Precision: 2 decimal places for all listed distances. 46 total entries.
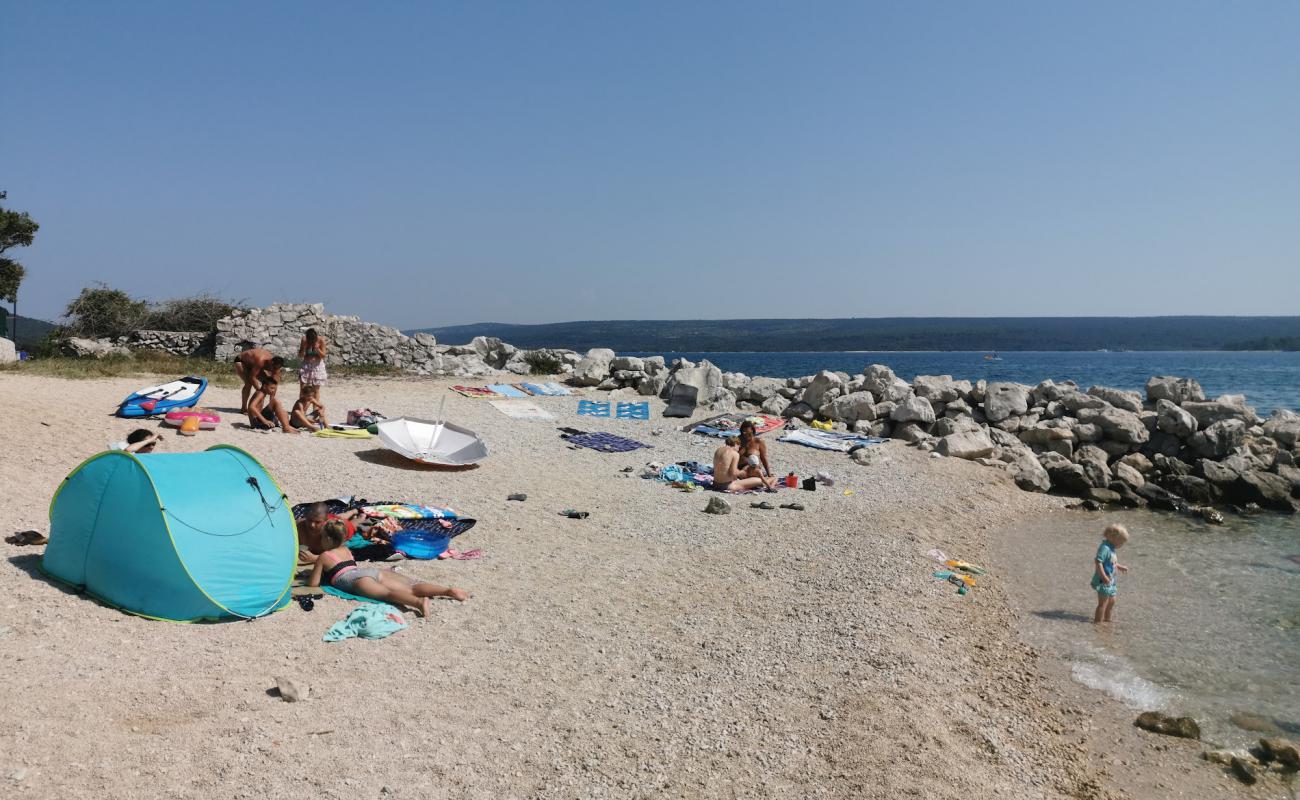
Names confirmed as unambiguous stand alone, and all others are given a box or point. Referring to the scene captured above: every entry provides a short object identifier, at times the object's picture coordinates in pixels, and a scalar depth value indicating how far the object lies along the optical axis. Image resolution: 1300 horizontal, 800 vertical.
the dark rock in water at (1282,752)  5.73
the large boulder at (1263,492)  14.82
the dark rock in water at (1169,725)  6.04
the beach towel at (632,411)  19.38
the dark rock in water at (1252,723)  6.26
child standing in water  8.20
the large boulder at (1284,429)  17.62
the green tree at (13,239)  24.38
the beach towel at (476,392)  20.55
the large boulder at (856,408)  18.38
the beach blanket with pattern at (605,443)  15.14
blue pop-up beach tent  6.09
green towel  6.18
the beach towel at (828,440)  16.03
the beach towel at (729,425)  17.12
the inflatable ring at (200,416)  12.54
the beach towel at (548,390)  21.92
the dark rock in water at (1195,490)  15.10
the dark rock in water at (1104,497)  14.59
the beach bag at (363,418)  14.27
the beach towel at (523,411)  17.98
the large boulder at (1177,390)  19.73
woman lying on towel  6.83
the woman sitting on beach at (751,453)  12.55
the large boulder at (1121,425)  17.61
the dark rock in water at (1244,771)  5.52
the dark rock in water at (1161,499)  14.55
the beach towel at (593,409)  19.17
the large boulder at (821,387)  19.86
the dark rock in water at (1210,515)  13.66
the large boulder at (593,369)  23.77
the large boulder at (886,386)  19.38
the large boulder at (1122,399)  19.72
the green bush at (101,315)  23.66
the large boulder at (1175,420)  17.64
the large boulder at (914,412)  17.59
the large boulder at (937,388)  19.92
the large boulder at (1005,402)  19.07
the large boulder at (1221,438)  17.05
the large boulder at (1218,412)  18.00
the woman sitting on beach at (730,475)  12.15
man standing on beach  13.45
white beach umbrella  12.21
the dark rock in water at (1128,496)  14.62
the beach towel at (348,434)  13.40
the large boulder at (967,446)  15.91
